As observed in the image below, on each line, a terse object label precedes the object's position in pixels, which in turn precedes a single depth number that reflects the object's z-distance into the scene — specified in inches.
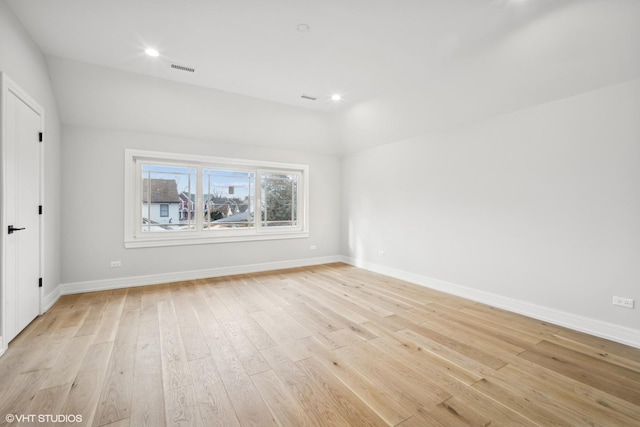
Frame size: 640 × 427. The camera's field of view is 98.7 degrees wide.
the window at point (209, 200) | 177.2
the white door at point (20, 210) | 96.2
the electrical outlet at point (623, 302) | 103.6
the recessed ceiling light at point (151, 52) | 120.4
